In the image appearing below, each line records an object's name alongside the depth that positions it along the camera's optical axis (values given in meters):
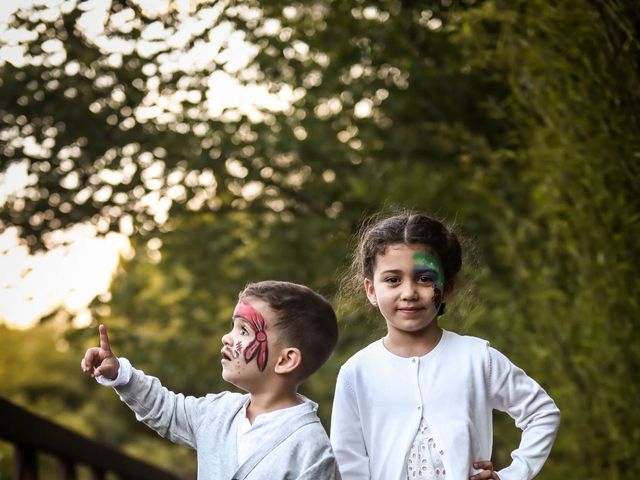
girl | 3.10
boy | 2.93
